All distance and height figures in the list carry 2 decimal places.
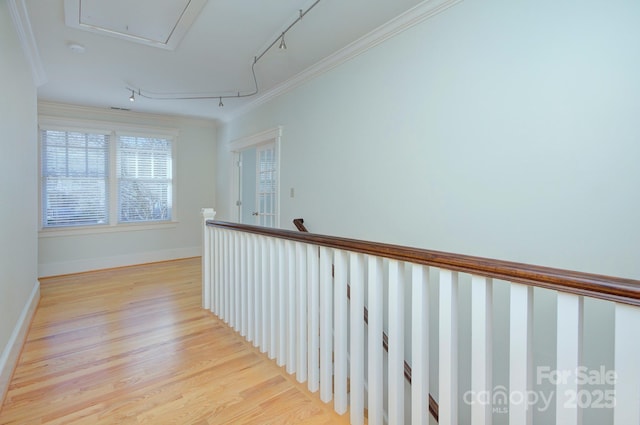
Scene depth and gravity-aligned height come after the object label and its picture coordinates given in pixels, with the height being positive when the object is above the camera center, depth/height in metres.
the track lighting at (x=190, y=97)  3.58 +1.55
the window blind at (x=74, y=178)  4.39 +0.48
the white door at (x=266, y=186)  4.22 +0.34
